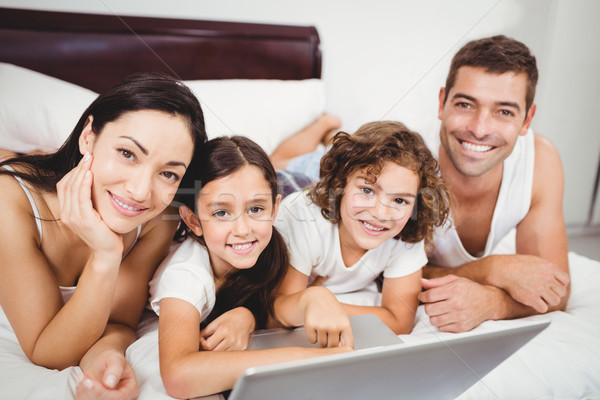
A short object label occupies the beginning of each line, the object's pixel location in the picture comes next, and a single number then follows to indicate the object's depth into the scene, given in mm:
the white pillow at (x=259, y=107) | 1301
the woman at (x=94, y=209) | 672
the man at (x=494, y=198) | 963
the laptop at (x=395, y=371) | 509
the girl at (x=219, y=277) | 663
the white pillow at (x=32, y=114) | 1114
